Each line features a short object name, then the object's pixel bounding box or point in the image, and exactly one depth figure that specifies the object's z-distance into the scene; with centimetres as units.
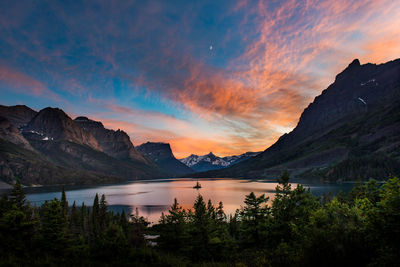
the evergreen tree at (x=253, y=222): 3291
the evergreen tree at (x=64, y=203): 8380
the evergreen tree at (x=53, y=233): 2284
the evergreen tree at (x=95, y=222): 6881
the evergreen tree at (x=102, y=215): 7791
